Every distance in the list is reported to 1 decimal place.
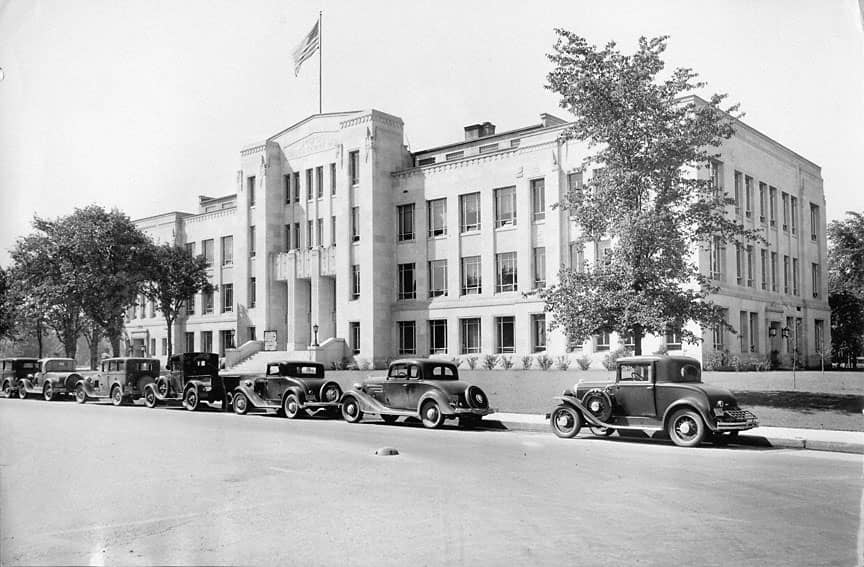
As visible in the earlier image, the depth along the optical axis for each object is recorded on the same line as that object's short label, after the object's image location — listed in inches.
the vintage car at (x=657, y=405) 581.9
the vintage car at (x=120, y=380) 1102.4
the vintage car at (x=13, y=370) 1294.3
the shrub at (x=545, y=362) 1412.4
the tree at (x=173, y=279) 1801.2
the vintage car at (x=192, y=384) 995.9
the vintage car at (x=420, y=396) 746.8
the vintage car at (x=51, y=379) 1201.2
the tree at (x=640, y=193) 791.7
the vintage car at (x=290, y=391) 868.6
